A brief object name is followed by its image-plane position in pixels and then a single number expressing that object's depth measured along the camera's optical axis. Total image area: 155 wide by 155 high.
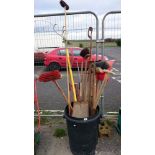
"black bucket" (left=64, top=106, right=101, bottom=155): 1.57
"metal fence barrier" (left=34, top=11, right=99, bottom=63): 2.12
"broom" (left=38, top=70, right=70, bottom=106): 1.64
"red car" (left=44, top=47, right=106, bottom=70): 4.66
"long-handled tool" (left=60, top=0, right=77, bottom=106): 1.66
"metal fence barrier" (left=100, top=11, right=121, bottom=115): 2.11
